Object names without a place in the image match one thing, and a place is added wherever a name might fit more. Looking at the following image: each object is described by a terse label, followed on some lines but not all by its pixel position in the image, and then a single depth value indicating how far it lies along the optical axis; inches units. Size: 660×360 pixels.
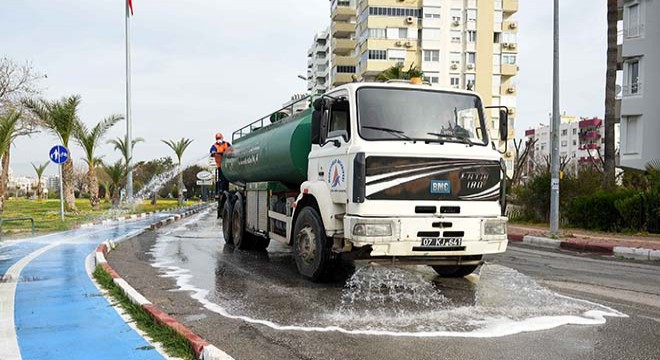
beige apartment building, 2620.6
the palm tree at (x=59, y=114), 1101.1
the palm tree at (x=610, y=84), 896.3
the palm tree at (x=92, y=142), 1190.3
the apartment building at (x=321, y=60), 3980.3
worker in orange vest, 598.4
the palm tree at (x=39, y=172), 2364.8
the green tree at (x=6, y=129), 832.3
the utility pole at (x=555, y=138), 669.9
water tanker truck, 290.8
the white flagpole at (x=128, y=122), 1253.1
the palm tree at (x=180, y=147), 2021.4
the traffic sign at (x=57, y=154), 810.6
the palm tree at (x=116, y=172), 1330.0
